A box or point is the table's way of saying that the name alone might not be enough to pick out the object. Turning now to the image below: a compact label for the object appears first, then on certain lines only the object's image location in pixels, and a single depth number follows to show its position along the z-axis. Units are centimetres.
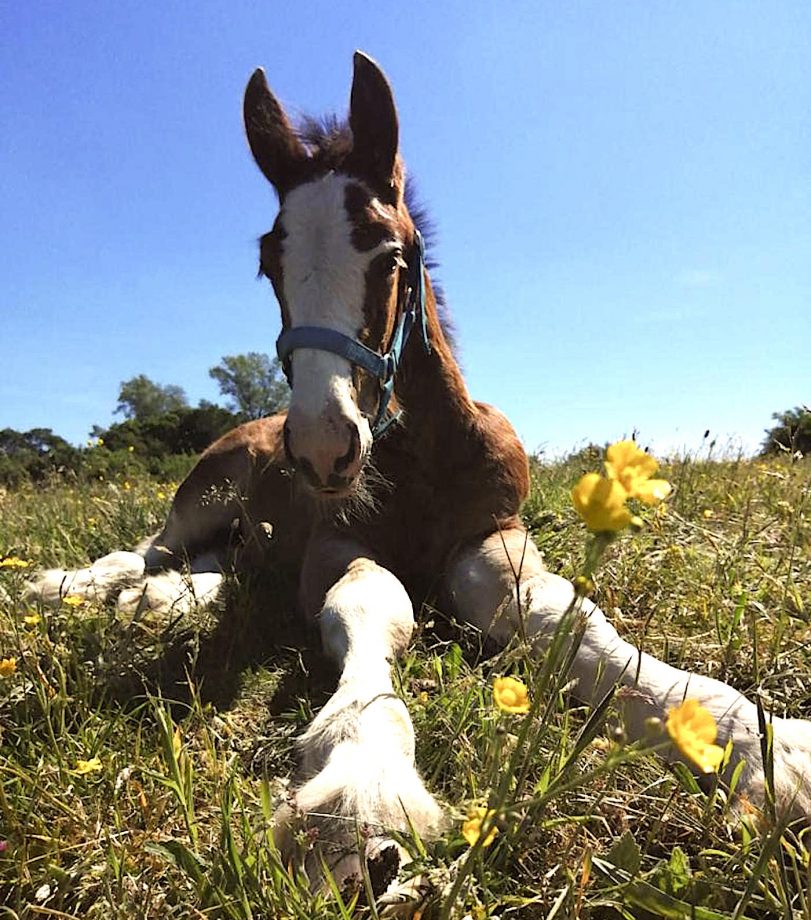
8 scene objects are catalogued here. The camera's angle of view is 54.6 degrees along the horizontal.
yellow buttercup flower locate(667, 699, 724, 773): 22
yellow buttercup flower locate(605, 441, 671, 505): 24
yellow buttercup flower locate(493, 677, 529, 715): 27
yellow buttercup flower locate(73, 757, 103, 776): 51
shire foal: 54
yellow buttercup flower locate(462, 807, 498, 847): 26
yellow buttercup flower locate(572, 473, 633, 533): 22
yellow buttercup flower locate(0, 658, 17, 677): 57
